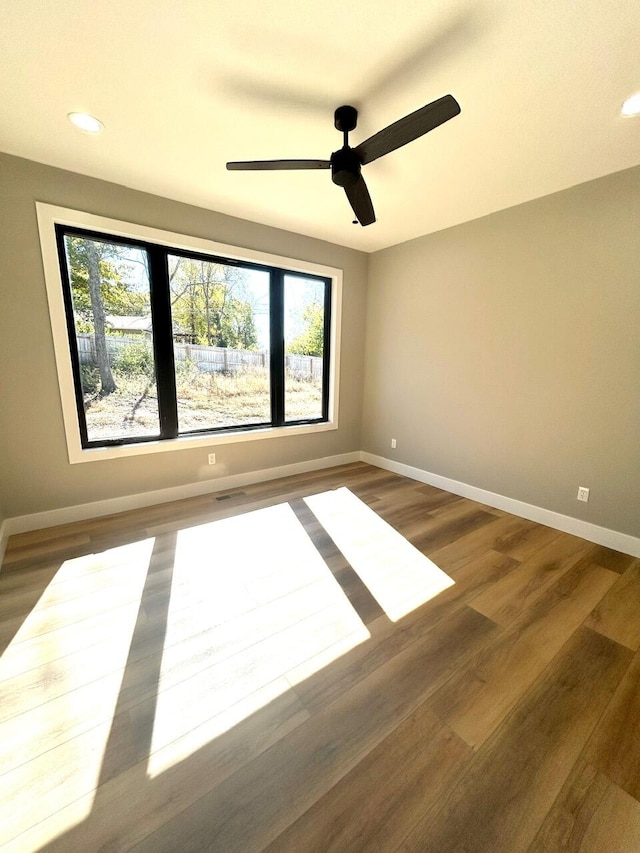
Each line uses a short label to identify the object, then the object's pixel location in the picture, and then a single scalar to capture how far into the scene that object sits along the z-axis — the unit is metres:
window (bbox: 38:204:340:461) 2.58
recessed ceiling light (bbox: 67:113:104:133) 1.80
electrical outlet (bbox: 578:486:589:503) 2.50
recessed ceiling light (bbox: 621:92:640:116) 1.61
